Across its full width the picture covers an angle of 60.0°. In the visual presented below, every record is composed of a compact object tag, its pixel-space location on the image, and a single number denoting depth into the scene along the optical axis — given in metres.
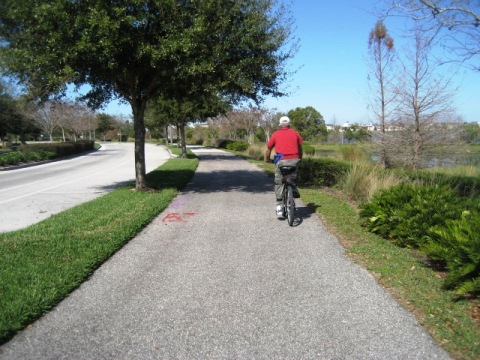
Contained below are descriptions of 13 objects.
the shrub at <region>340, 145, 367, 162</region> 17.48
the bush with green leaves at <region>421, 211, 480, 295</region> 3.94
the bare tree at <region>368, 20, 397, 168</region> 15.38
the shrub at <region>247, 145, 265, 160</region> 29.05
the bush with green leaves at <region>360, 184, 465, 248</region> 5.71
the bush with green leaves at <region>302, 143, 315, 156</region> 24.46
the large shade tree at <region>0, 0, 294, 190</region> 8.94
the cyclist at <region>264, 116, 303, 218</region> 7.54
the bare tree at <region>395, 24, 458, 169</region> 14.21
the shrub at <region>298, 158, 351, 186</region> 12.41
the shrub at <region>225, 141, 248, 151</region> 37.91
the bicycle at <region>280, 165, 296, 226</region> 7.32
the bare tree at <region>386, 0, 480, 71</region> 6.21
